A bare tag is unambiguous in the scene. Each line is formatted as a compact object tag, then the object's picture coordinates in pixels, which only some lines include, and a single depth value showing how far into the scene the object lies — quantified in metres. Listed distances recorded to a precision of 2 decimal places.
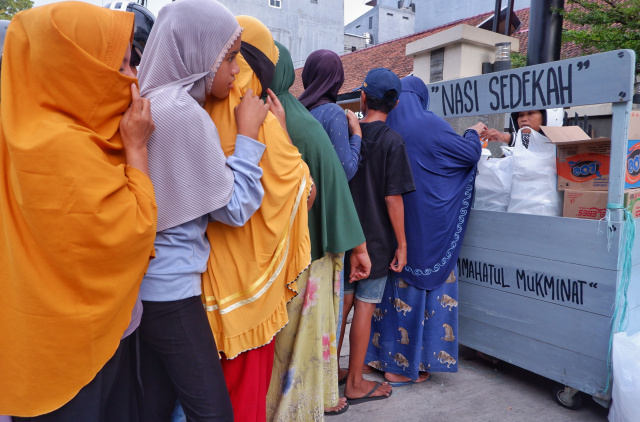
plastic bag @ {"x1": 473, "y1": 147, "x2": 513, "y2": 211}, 3.05
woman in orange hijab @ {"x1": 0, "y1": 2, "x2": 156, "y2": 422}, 1.17
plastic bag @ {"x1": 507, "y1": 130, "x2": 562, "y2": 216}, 2.83
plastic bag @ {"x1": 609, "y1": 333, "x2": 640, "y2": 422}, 2.22
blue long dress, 2.96
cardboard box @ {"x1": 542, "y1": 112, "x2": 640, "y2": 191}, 2.55
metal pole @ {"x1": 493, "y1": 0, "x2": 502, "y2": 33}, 8.77
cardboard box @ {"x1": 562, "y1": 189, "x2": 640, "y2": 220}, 2.54
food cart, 2.46
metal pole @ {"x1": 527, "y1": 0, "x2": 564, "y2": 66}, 5.35
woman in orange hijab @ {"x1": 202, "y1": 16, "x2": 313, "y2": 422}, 1.70
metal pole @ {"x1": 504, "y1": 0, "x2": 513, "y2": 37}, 8.23
